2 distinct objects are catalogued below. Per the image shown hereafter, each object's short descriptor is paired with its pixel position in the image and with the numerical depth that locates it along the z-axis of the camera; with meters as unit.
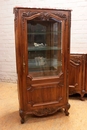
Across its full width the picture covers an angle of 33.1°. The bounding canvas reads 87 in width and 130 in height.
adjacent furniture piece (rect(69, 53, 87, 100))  2.68
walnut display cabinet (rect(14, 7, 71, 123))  1.91
